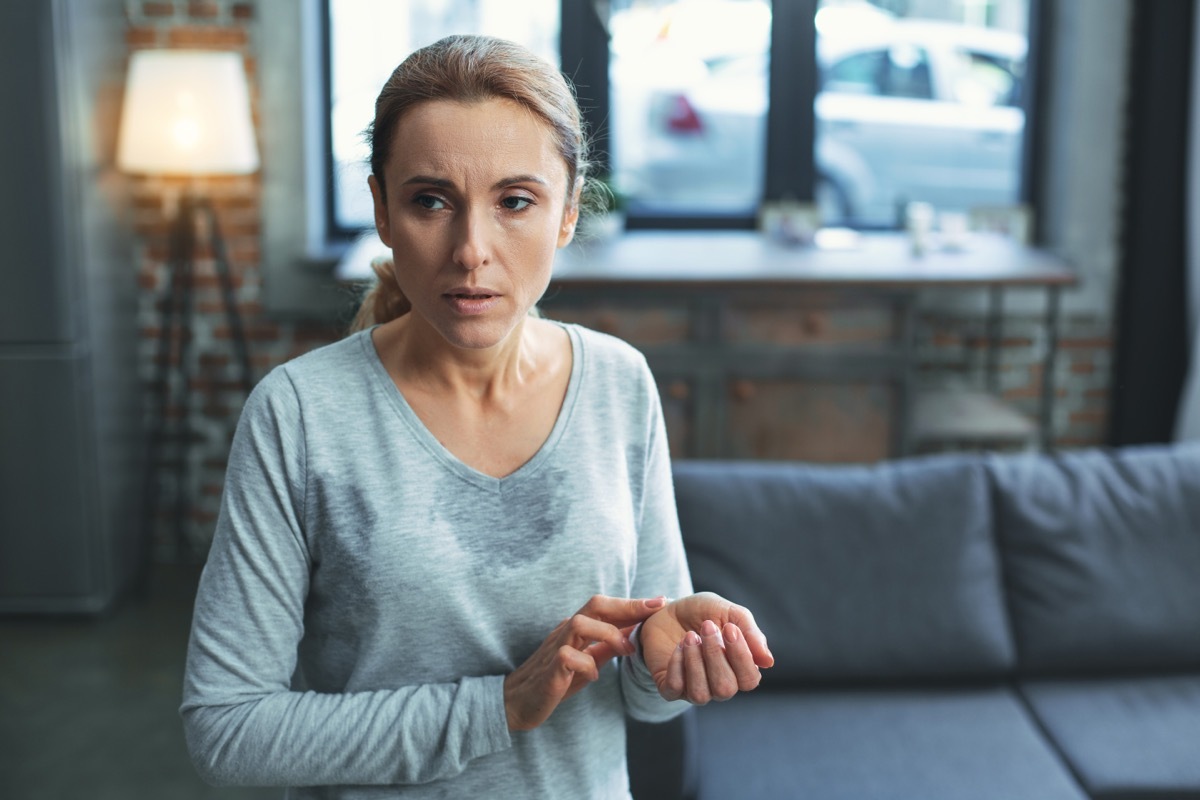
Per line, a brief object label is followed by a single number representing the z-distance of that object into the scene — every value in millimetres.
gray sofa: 2225
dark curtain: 3768
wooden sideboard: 3461
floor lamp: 3469
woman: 1081
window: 4066
